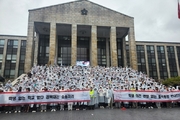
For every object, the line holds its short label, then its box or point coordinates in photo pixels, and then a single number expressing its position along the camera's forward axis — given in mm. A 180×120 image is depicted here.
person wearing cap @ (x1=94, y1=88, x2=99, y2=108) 12102
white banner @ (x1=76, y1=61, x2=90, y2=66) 27928
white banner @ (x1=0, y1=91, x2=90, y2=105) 10855
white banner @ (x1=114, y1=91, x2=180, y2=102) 12234
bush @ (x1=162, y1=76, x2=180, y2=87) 30852
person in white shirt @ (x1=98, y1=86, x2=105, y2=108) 12570
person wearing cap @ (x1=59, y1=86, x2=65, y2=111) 11377
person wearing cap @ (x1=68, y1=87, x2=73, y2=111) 11367
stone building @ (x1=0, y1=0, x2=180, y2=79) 31172
